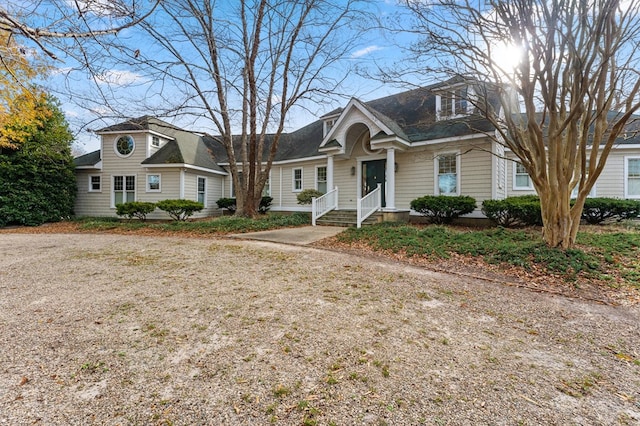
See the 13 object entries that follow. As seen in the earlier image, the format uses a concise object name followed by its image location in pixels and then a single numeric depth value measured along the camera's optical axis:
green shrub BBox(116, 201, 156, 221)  14.68
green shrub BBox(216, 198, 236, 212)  17.33
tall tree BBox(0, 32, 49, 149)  6.82
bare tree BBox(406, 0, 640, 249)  5.16
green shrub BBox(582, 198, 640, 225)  9.46
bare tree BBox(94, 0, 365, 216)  11.74
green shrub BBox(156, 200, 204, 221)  14.27
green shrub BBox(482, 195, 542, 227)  8.98
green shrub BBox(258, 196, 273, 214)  16.83
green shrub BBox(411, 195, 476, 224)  10.32
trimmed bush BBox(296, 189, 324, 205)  14.21
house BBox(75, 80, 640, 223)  10.88
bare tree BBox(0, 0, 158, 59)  3.75
